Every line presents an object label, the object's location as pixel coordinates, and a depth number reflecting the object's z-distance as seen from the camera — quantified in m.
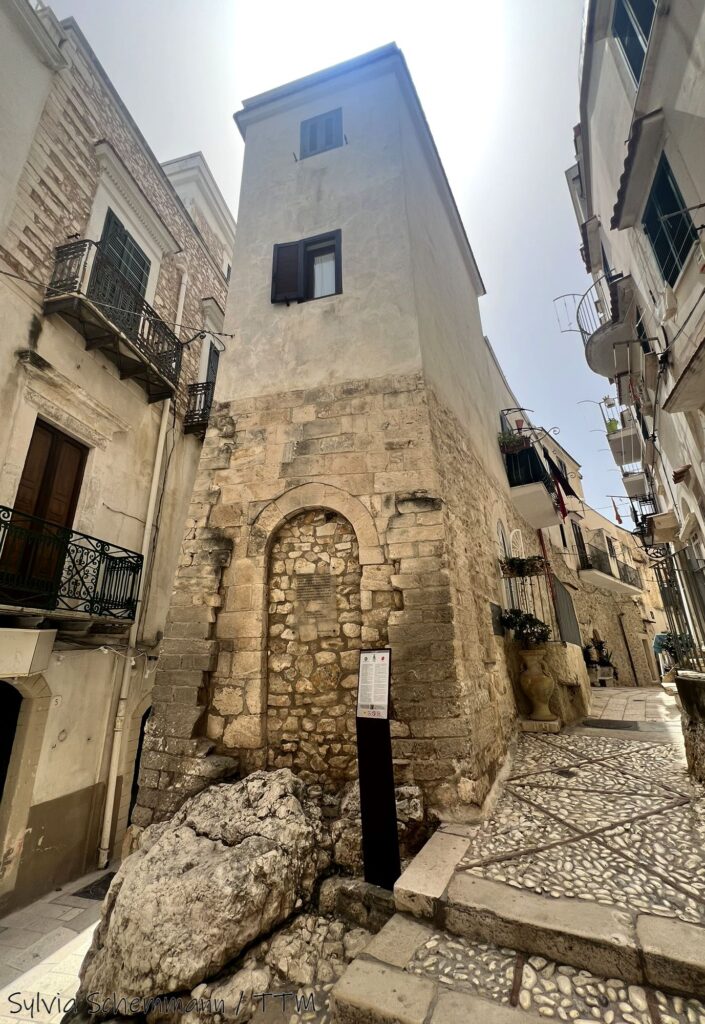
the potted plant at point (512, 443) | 9.55
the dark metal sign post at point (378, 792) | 3.25
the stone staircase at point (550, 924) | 2.20
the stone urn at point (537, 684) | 6.98
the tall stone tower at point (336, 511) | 4.45
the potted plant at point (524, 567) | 7.35
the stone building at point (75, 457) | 6.31
